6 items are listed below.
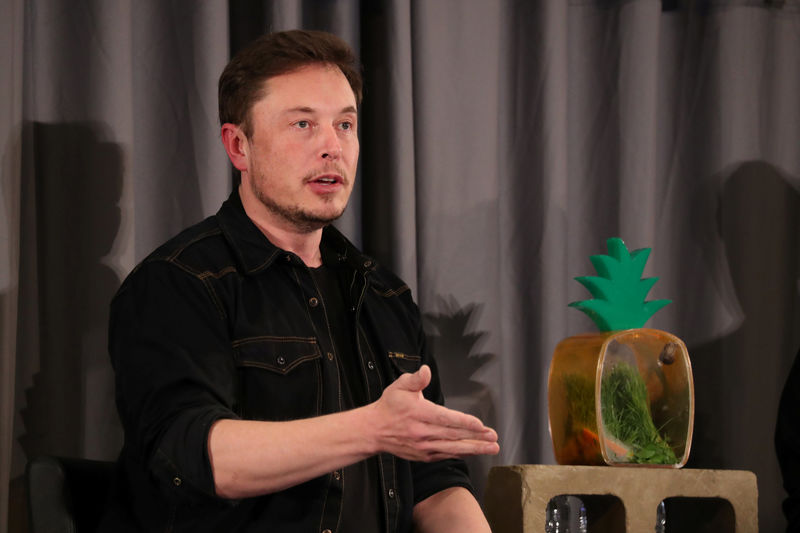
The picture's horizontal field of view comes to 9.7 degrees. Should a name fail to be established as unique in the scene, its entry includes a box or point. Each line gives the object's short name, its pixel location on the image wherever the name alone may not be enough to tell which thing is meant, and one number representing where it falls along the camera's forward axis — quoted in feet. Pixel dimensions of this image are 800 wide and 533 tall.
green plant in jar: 21.81
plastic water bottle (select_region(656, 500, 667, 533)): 22.43
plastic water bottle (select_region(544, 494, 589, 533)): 22.52
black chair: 20.27
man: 20.17
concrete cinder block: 21.60
